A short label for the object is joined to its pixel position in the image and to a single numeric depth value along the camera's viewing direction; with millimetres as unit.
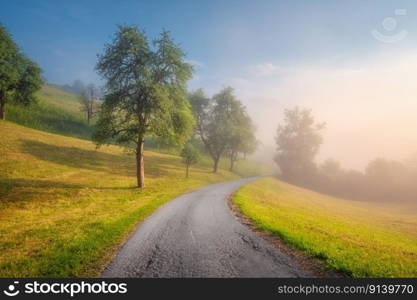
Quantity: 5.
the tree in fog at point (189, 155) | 35562
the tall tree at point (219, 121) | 49316
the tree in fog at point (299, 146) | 65812
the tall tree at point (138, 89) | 22062
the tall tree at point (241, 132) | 50094
